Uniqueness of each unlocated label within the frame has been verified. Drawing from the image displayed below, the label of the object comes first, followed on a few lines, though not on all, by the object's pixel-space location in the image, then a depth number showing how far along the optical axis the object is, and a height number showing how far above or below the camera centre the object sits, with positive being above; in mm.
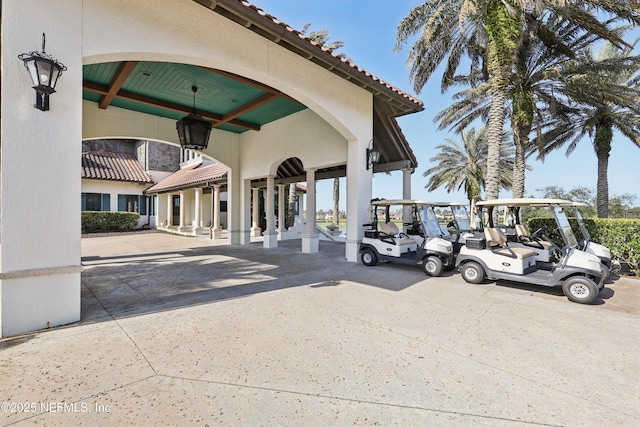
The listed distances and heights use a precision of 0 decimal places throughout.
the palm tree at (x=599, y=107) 9734 +4354
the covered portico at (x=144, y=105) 3295 +2650
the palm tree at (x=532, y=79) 9812 +4951
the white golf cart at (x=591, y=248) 5672 -688
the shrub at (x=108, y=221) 17453 -254
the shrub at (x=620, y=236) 6634 -543
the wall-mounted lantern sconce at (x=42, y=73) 3193 +1668
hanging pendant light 6691 +2059
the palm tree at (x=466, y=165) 18969 +3721
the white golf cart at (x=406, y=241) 6574 -646
